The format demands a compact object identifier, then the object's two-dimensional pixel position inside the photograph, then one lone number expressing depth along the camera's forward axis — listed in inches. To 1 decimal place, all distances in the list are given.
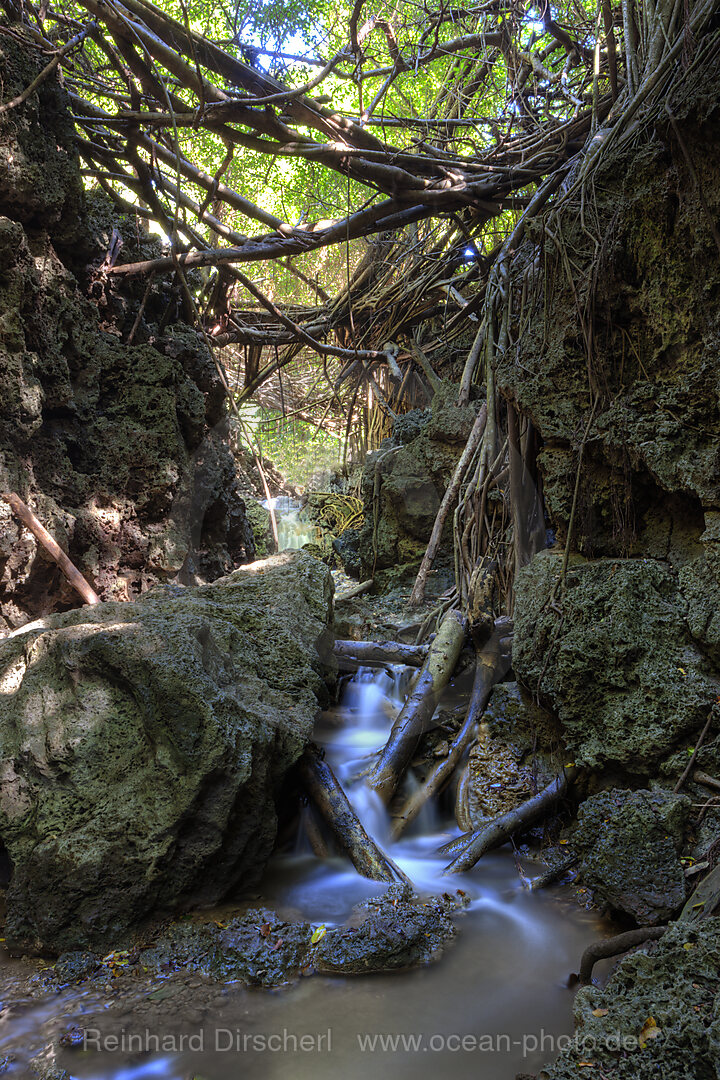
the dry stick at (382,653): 203.9
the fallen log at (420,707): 154.2
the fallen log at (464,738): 148.7
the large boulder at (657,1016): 63.1
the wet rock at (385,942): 97.2
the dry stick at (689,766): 116.0
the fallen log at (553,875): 120.5
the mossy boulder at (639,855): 99.3
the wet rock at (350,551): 363.3
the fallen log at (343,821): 125.0
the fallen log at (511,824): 128.3
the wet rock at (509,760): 145.8
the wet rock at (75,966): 93.1
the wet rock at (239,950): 95.2
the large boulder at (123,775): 100.5
